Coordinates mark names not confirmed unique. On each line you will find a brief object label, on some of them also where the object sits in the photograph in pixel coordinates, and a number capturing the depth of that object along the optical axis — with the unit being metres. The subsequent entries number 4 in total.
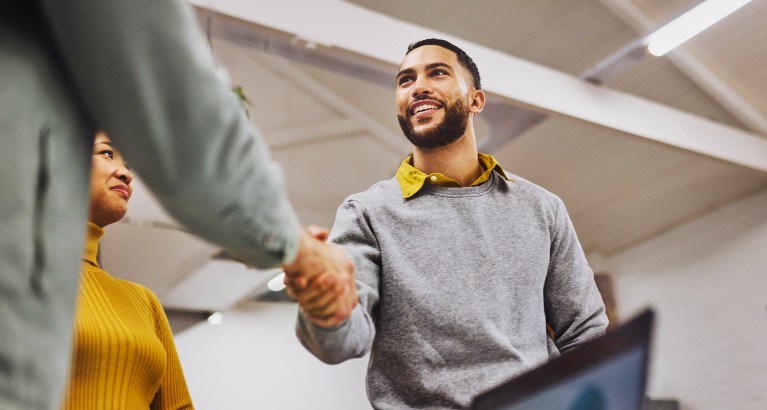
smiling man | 1.32
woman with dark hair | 1.51
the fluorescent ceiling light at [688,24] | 3.78
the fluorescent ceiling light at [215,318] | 7.42
